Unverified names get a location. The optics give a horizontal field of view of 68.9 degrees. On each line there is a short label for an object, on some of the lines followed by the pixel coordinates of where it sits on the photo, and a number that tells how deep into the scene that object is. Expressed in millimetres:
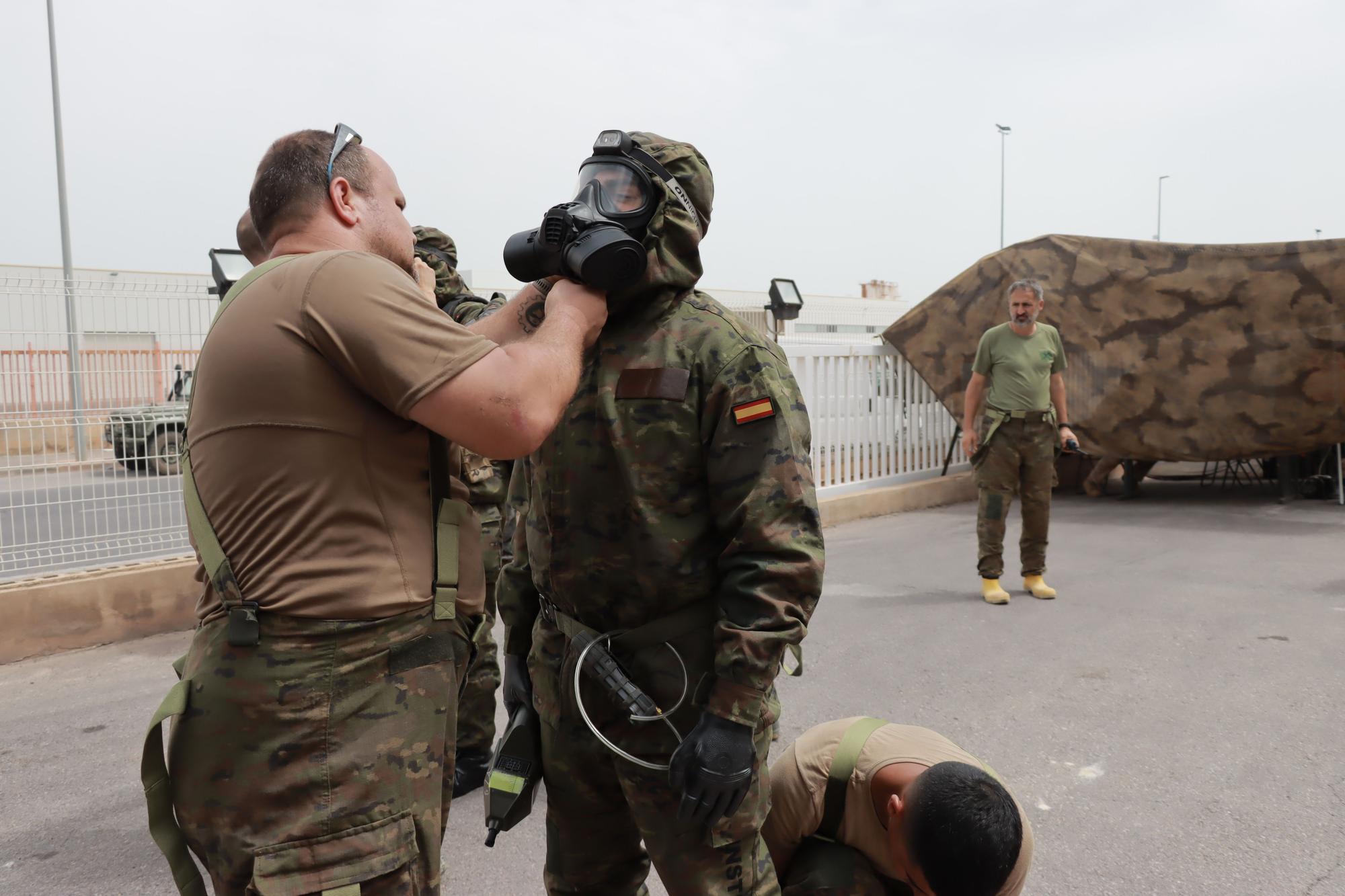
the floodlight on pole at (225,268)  5234
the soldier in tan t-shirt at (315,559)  1490
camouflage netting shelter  8922
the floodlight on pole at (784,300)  10055
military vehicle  5270
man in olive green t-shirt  6172
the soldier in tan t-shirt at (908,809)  2008
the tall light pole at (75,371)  5121
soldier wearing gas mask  1733
